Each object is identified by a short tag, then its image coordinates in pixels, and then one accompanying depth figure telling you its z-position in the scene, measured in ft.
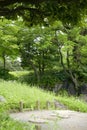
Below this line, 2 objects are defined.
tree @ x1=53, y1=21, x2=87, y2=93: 51.07
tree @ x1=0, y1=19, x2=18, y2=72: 47.00
